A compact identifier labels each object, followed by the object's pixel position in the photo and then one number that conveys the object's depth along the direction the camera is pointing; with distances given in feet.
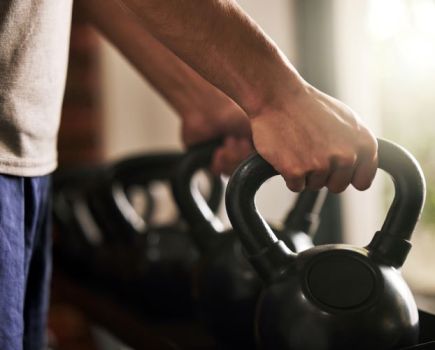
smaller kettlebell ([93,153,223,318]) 3.42
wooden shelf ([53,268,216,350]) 2.97
